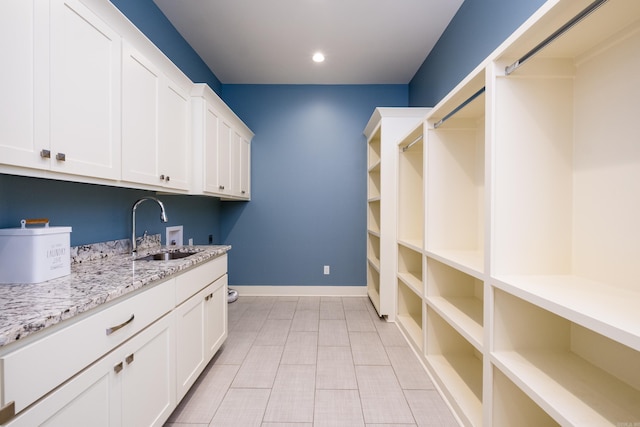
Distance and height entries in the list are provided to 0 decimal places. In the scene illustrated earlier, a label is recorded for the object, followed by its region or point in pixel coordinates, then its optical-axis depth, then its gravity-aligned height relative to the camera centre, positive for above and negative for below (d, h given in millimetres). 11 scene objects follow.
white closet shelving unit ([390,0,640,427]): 978 -34
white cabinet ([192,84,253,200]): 2436 +650
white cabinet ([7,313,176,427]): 866 -646
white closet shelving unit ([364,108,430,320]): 3029 +247
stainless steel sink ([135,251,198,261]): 2120 -308
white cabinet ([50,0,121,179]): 1181 +549
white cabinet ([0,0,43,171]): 989 +470
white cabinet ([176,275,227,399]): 1628 -756
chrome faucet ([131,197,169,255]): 2002 -77
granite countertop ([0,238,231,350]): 797 -285
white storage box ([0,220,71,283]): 1156 -166
